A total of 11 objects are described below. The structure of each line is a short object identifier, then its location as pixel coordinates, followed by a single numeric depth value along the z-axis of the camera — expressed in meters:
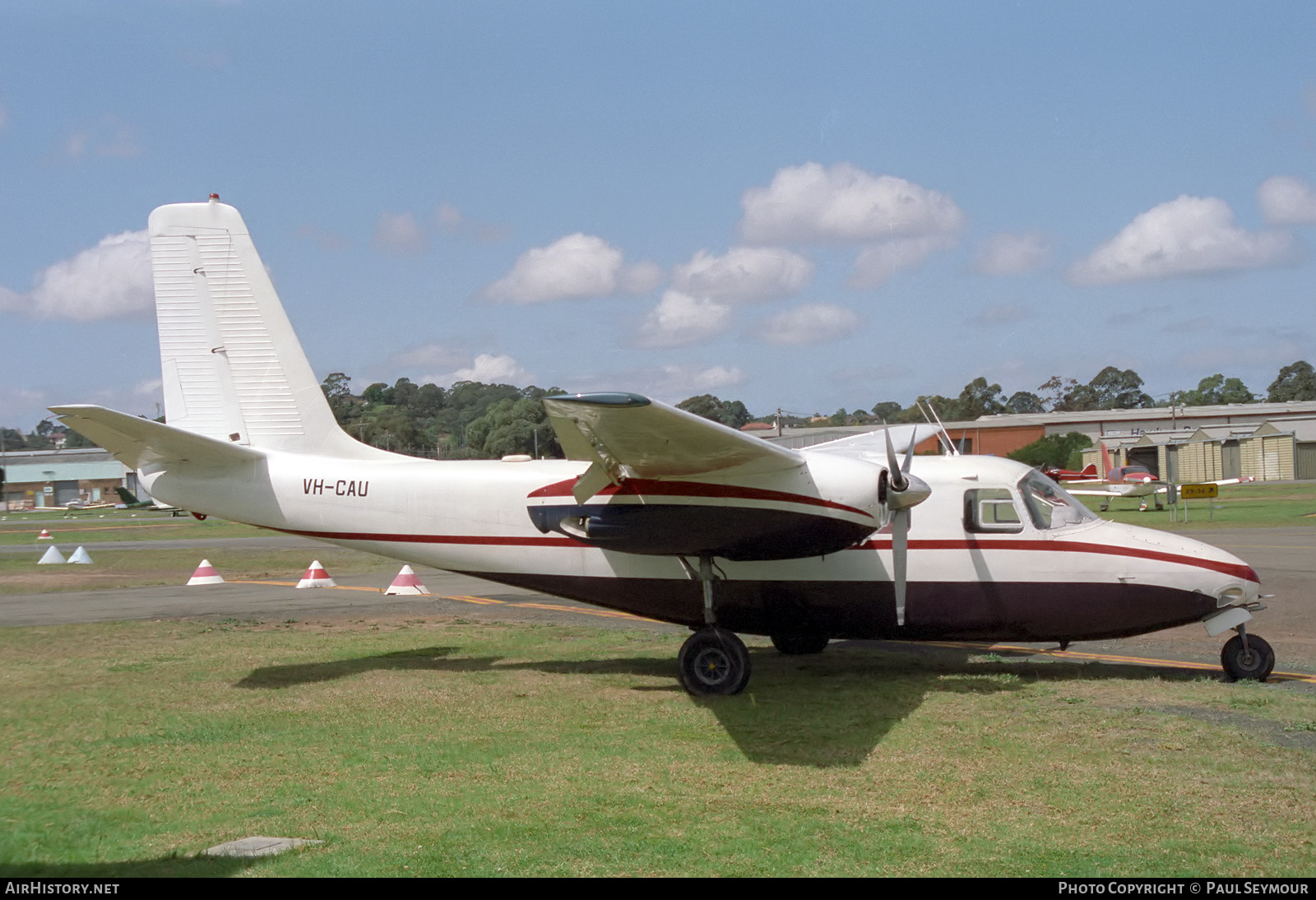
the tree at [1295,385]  141.62
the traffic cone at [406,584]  22.09
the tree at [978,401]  126.62
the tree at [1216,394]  153.62
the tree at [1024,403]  151.55
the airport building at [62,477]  118.25
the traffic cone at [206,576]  25.02
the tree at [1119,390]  146.75
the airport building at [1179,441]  73.88
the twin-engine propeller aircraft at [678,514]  10.53
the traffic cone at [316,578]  24.11
